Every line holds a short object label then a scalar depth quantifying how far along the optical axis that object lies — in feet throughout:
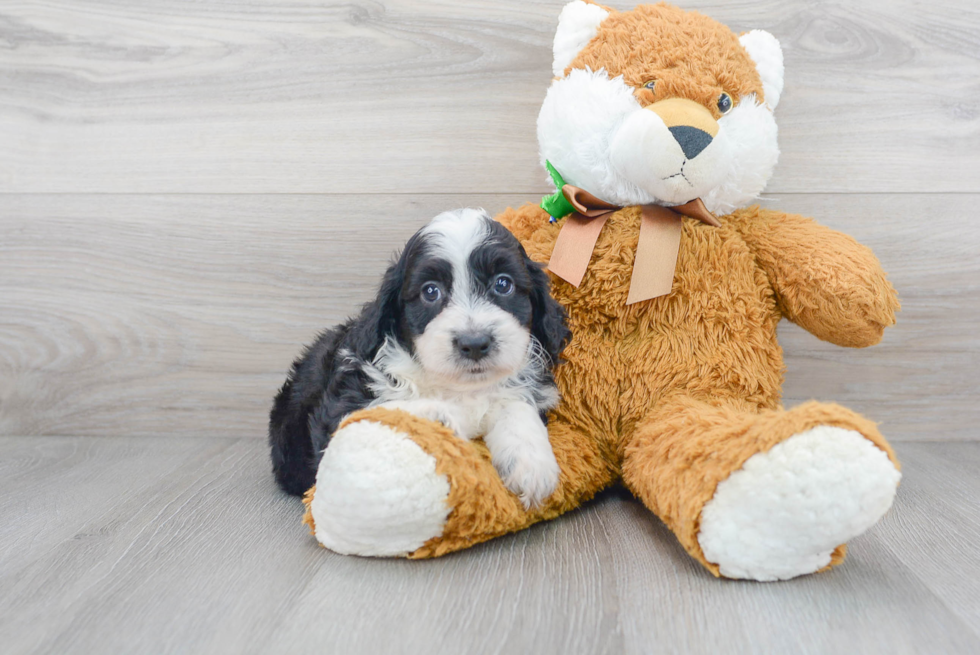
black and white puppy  1.96
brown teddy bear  2.08
